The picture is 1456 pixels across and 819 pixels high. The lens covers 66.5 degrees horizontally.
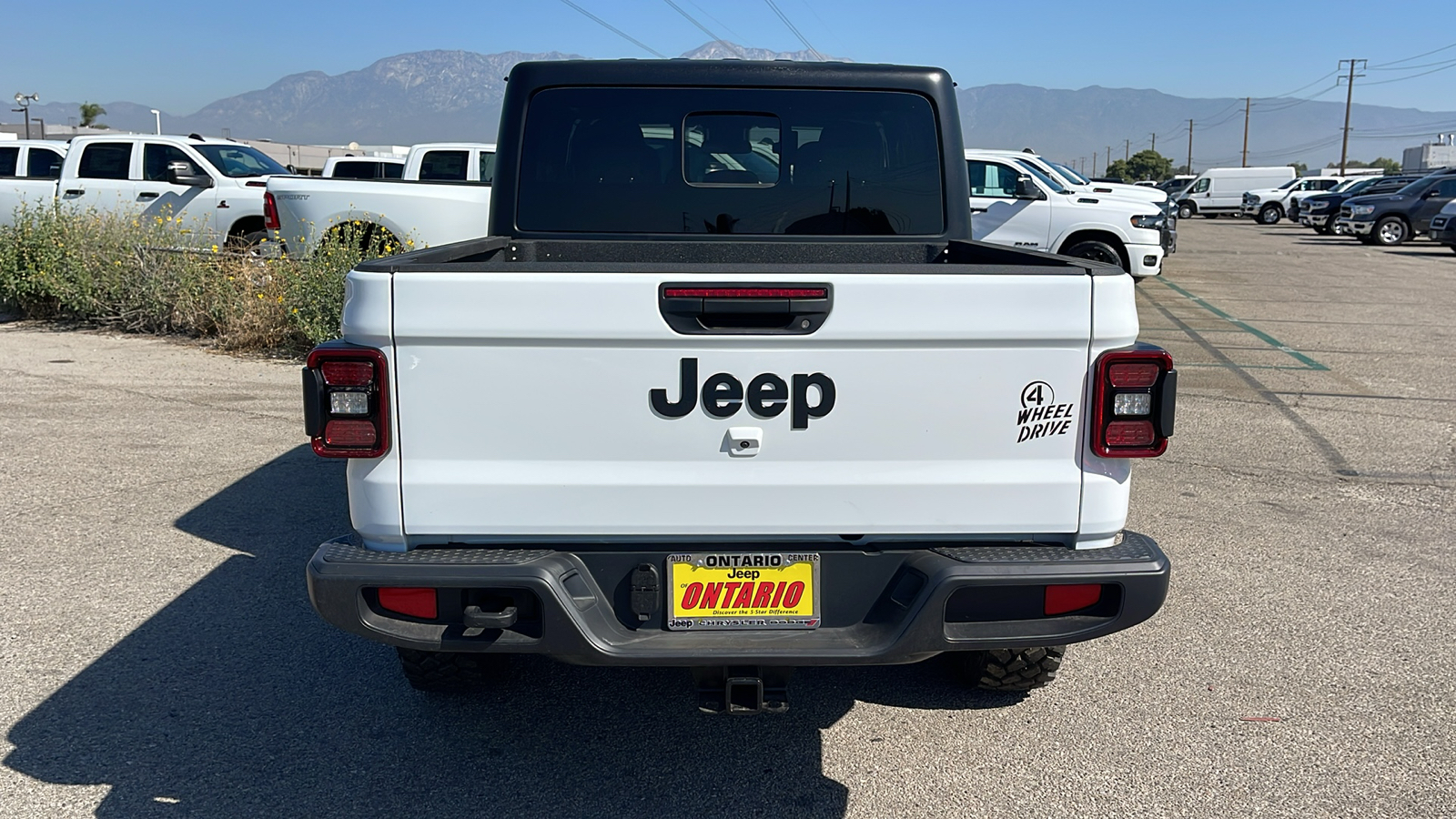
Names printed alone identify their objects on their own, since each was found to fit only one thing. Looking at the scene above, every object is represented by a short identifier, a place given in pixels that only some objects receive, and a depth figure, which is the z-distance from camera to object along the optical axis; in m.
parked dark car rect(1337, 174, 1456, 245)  27.22
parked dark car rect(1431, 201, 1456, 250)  23.66
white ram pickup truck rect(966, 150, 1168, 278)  14.63
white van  46.44
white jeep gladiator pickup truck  2.74
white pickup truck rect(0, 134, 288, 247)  13.98
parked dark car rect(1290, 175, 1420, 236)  32.19
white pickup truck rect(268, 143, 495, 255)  11.43
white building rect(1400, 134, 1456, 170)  69.25
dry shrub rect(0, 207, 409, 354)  10.10
